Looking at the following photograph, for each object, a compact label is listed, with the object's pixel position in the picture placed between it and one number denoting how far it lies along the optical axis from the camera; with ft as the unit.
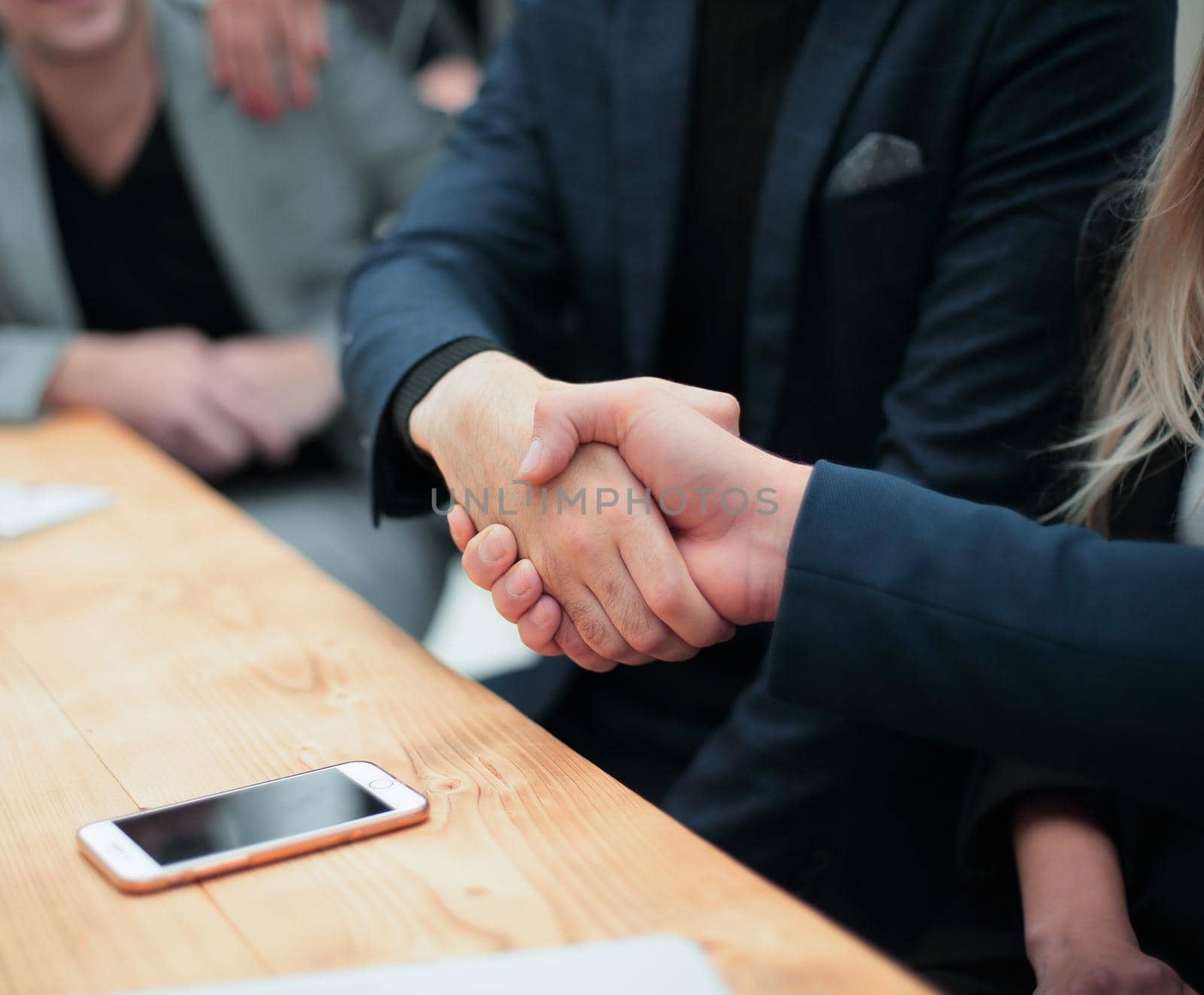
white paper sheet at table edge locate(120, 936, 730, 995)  1.27
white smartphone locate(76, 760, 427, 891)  1.53
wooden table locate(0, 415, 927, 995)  1.38
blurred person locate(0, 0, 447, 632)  4.62
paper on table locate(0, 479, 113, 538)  3.03
